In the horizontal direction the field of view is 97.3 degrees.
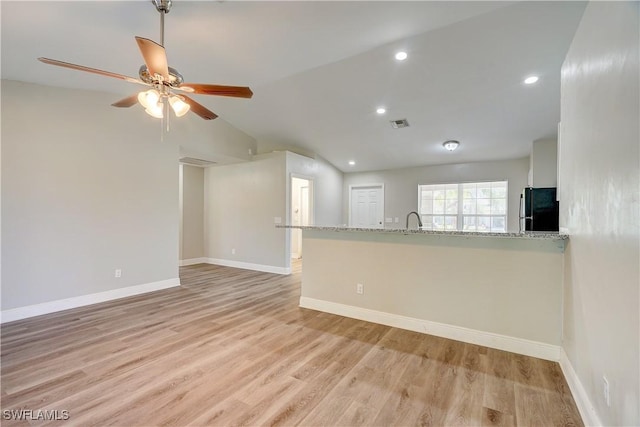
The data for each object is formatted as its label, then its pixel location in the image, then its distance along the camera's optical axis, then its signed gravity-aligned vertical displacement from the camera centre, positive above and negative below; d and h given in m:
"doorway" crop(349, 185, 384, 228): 7.40 +0.19
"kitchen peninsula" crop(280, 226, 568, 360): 2.38 -0.69
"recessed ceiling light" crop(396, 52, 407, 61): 3.13 +1.78
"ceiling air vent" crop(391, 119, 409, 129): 4.70 +1.53
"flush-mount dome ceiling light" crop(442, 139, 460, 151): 5.20 +1.30
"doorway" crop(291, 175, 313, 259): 7.67 +0.07
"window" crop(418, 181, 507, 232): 6.10 +0.20
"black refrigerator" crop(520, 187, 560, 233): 3.38 +0.06
